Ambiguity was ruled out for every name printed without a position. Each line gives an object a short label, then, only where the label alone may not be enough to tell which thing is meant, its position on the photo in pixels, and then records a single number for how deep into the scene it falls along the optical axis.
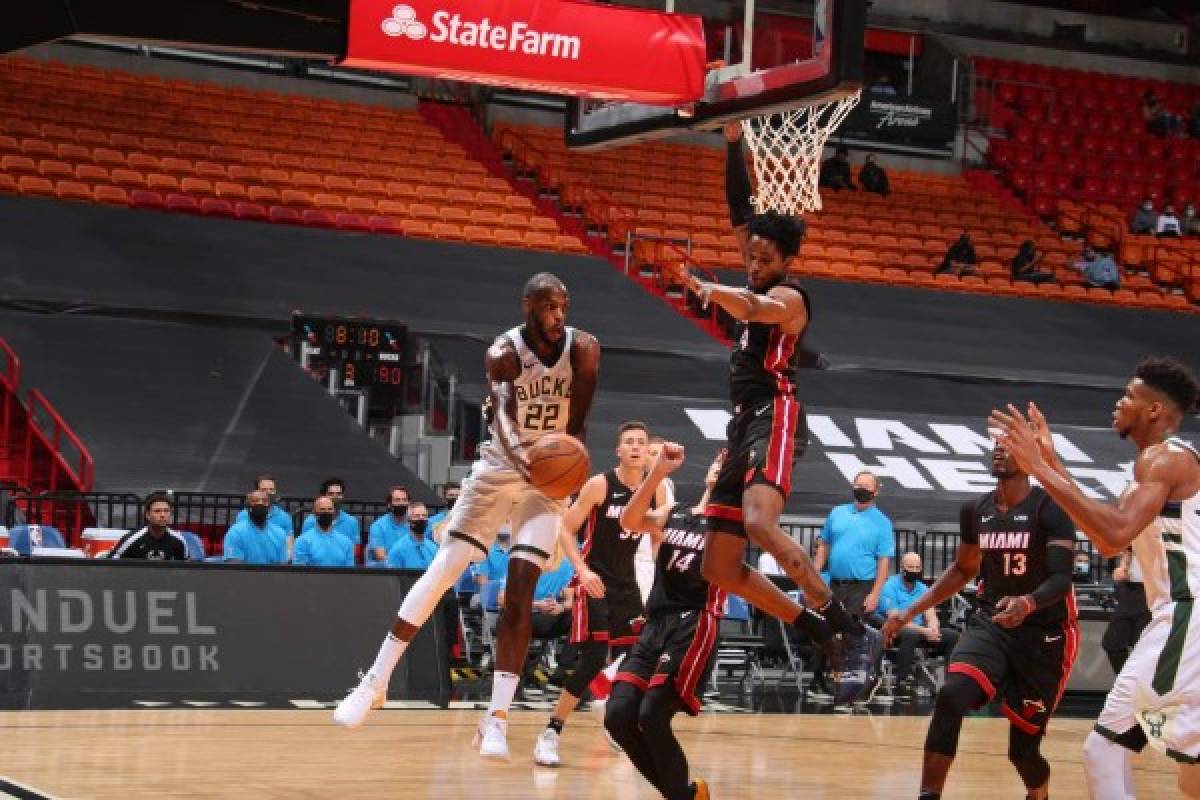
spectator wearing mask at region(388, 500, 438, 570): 16.01
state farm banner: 11.38
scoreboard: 20.09
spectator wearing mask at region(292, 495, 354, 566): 15.59
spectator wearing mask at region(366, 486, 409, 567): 16.11
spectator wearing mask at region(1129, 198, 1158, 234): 32.03
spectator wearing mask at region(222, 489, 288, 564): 15.37
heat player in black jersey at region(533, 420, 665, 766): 10.39
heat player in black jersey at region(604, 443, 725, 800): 8.05
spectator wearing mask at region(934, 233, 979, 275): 29.14
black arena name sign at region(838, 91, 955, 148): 31.72
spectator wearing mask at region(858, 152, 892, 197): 31.30
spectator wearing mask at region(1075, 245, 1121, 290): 30.09
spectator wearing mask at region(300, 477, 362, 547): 16.00
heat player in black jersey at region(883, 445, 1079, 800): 8.43
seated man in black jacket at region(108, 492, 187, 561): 13.85
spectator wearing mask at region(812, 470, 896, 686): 15.83
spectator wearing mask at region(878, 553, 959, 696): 15.86
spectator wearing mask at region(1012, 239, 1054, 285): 29.42
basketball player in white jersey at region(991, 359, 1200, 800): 6.19
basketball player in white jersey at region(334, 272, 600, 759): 8.70
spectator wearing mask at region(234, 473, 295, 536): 15.57
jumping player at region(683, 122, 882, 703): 7.58
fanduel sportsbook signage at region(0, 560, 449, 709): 12.51
